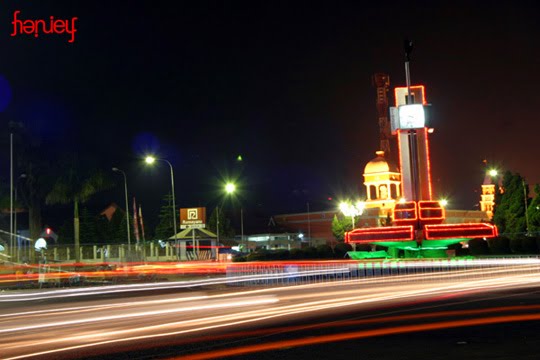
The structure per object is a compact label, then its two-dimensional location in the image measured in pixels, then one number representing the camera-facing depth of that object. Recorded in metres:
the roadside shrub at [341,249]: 53.66
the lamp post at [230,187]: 53.52
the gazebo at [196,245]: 63.69
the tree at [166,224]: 86.00
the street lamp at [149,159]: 42.84
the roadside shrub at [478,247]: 52.07
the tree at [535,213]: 63.56
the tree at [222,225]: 88.19
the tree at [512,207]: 66.00
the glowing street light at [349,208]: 83.88
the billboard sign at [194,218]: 56.84
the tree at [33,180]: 48.62
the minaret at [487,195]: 116.75
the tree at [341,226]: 86.38
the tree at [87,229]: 77.62
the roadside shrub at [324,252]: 52.91
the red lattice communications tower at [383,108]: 123.62
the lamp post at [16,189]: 48.04
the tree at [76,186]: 48.78
